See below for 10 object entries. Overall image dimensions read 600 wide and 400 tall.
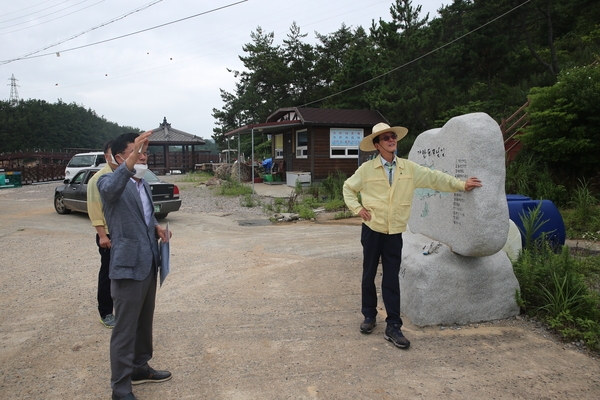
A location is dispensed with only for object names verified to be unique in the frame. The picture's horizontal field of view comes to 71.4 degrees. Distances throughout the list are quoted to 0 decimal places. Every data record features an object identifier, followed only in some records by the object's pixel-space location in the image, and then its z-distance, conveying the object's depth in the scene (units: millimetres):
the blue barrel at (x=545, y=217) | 5309
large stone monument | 3561
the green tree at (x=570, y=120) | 9633
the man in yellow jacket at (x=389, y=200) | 3496
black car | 9898
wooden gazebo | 34031
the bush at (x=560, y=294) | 3594
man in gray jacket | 2625
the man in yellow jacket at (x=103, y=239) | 3619
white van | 18953
